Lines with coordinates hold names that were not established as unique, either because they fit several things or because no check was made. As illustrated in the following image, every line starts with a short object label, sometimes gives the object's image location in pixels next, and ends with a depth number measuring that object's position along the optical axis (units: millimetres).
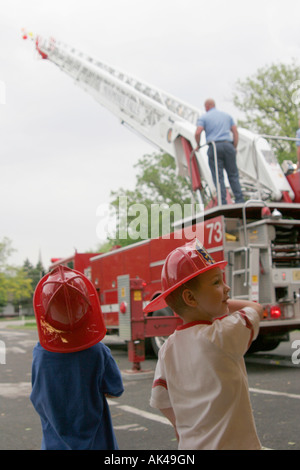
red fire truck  7801
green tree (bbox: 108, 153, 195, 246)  31703
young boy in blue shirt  2158
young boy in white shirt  1744
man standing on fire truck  8641
